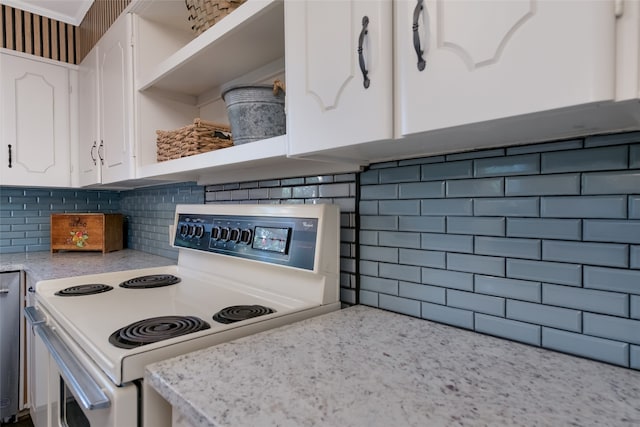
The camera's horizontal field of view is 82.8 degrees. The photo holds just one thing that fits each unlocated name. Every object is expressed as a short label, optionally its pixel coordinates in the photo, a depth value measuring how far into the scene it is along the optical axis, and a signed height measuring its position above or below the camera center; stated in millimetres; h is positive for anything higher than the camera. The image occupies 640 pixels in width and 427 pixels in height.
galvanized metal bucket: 1137 +305
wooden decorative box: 2492 -166
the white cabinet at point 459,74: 461 +212
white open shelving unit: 1090 +550
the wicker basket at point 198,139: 1361 +268
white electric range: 749 -302
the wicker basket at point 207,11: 1179 +663
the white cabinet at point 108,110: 1735 +538
